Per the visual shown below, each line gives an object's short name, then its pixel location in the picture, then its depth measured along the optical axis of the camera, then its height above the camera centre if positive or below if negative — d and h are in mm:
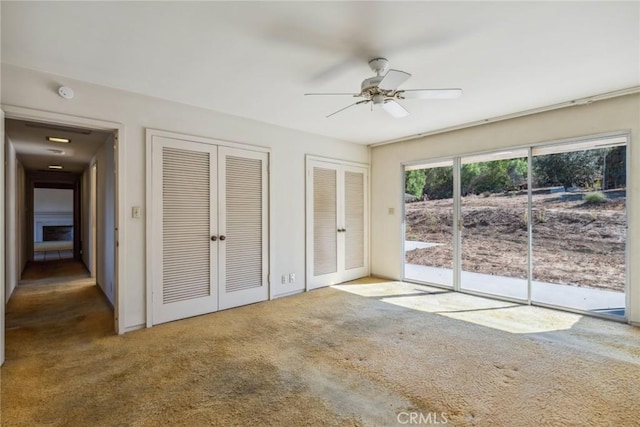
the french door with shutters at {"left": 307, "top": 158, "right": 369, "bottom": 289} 4949 -175
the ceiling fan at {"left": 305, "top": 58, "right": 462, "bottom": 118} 2420 +1041
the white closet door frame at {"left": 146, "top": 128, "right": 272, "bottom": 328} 3328 -198
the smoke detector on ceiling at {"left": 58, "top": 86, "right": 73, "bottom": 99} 2812 +1116
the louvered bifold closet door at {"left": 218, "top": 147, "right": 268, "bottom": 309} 3926 -186
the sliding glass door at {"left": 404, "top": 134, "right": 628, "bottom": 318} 3611 -172
